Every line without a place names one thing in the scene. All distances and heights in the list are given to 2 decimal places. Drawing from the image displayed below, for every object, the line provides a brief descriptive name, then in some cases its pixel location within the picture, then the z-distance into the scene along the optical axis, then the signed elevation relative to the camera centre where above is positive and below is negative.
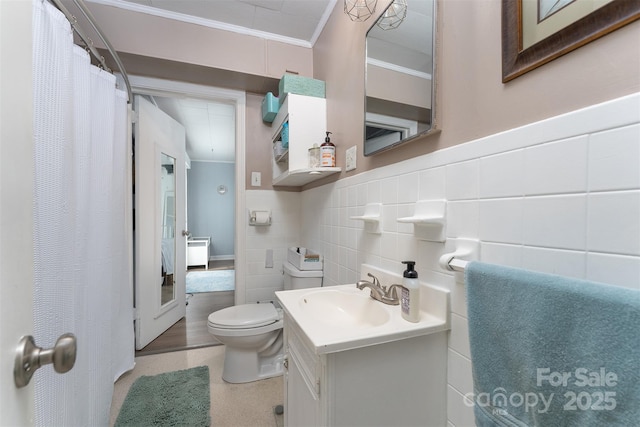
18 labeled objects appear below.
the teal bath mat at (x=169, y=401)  1.33 -1.09
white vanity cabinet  0.69 -0.50
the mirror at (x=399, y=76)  0.88 +0.53
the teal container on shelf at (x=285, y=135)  1.68 +0.50
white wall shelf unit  1.65 +0.54
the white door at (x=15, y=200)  0.35 +0.01
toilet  1.56 -0.77
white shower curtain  0.84 -0.04
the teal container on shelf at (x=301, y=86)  1.68 +0.82
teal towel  0.39 -0.25
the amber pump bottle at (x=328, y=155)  1.51 +0.32
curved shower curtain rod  1.01 +0.85
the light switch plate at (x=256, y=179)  2.18 +0.26
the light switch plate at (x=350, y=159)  1.35 +0.28
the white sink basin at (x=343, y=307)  0.98 -0.39
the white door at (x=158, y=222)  2.04 -0.12
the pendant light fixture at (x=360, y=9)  1.19 +0.97
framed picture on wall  0.47 +0.38
